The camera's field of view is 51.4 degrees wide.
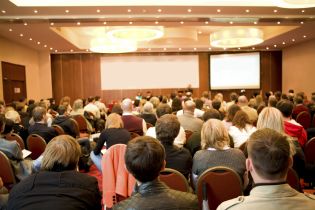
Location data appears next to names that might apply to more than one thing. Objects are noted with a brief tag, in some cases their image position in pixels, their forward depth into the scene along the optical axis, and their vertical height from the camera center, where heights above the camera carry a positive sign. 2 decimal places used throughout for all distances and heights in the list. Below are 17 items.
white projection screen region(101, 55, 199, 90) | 19.31 +0.76
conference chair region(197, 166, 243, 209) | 2.61 -0.83
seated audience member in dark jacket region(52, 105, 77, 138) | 6.14 -0.71
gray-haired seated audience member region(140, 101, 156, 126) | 6.65 -0.62
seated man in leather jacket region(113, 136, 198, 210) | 1.71 -0.55
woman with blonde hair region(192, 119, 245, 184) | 2.97 -0.66
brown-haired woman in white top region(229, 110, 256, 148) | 4.26 -0.62
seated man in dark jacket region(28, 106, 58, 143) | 5.20 -0.64
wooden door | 12.62 +0.27
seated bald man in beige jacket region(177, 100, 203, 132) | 5.41 -0.61
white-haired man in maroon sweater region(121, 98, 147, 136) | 5.60 -0.67
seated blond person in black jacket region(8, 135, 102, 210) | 1.90 -0.62
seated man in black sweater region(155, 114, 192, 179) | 3.24 -0.65
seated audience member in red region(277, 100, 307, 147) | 4.20 -0.58
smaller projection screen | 18.69 +0.62
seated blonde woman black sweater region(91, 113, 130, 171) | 4.33 -0.67
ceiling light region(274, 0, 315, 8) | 7.41 +1.78
